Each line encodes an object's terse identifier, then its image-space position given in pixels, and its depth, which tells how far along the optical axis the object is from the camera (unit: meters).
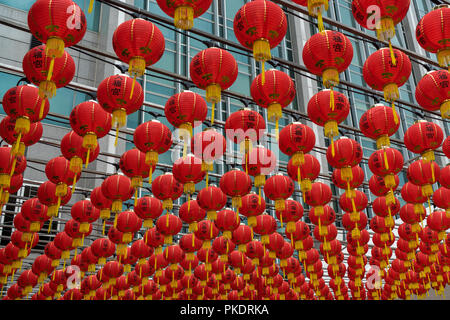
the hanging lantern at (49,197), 7.23
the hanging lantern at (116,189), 6.86
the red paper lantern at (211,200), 7.39
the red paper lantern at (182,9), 3.78
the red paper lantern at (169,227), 8.58
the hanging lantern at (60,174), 6.69
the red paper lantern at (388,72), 4.74
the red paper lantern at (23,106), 5.05
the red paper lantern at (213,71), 4.62
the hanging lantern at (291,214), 8.30
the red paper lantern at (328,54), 4.40
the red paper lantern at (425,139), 5.89
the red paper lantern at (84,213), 8.08
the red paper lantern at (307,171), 6.76
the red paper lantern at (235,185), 6.86
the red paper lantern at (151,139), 5.75
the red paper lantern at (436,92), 4.99
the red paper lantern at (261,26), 4.14
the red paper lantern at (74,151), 6.05
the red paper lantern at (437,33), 4.37
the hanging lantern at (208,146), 5.96
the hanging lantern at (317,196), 7.59
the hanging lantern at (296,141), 5.96
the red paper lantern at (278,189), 7.21
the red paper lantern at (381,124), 5.59
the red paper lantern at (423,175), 6.79
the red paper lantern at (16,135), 5.45
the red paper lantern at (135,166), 6.46
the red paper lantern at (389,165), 6.45
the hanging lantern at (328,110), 5.20
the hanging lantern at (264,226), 8.75
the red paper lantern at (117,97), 4.88
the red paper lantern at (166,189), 7.25
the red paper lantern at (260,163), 6.61
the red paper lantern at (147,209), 7.82
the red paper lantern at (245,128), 5.65
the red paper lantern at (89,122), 5.39
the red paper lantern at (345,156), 6.18
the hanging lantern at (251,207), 7.88
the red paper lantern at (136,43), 4.37
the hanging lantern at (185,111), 5.21
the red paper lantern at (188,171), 6.40
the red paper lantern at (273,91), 4.92
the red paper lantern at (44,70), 4.52
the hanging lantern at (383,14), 3.91
